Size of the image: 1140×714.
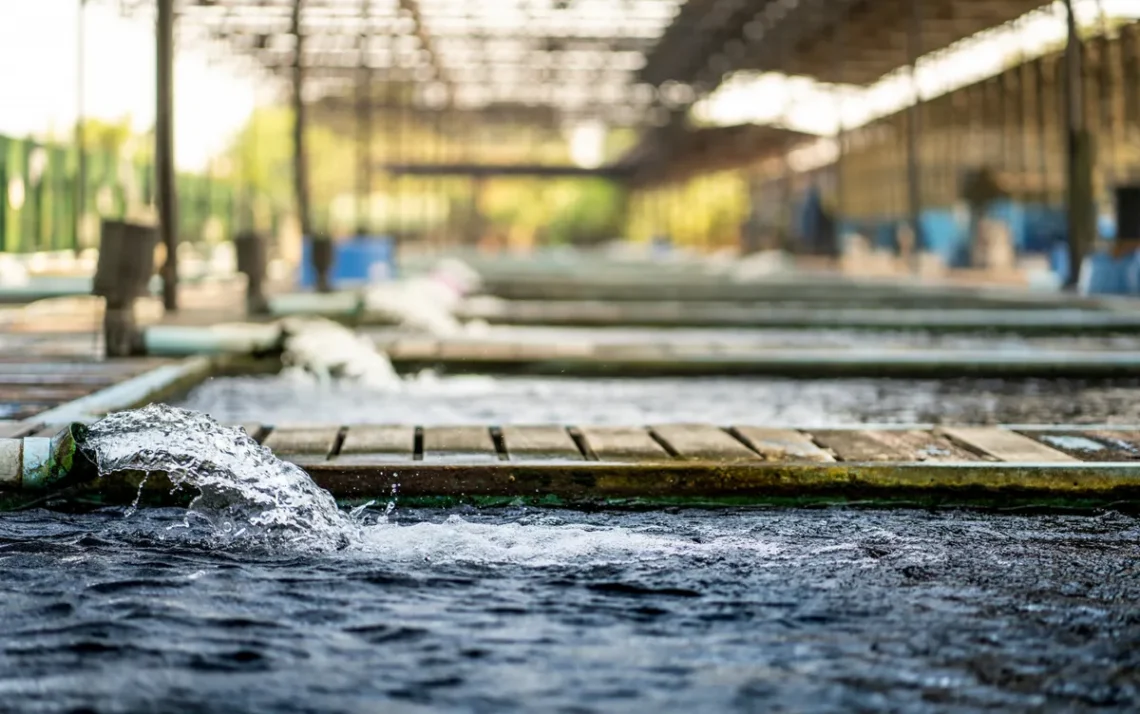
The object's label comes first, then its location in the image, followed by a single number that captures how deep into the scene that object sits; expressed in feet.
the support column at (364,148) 72.42
